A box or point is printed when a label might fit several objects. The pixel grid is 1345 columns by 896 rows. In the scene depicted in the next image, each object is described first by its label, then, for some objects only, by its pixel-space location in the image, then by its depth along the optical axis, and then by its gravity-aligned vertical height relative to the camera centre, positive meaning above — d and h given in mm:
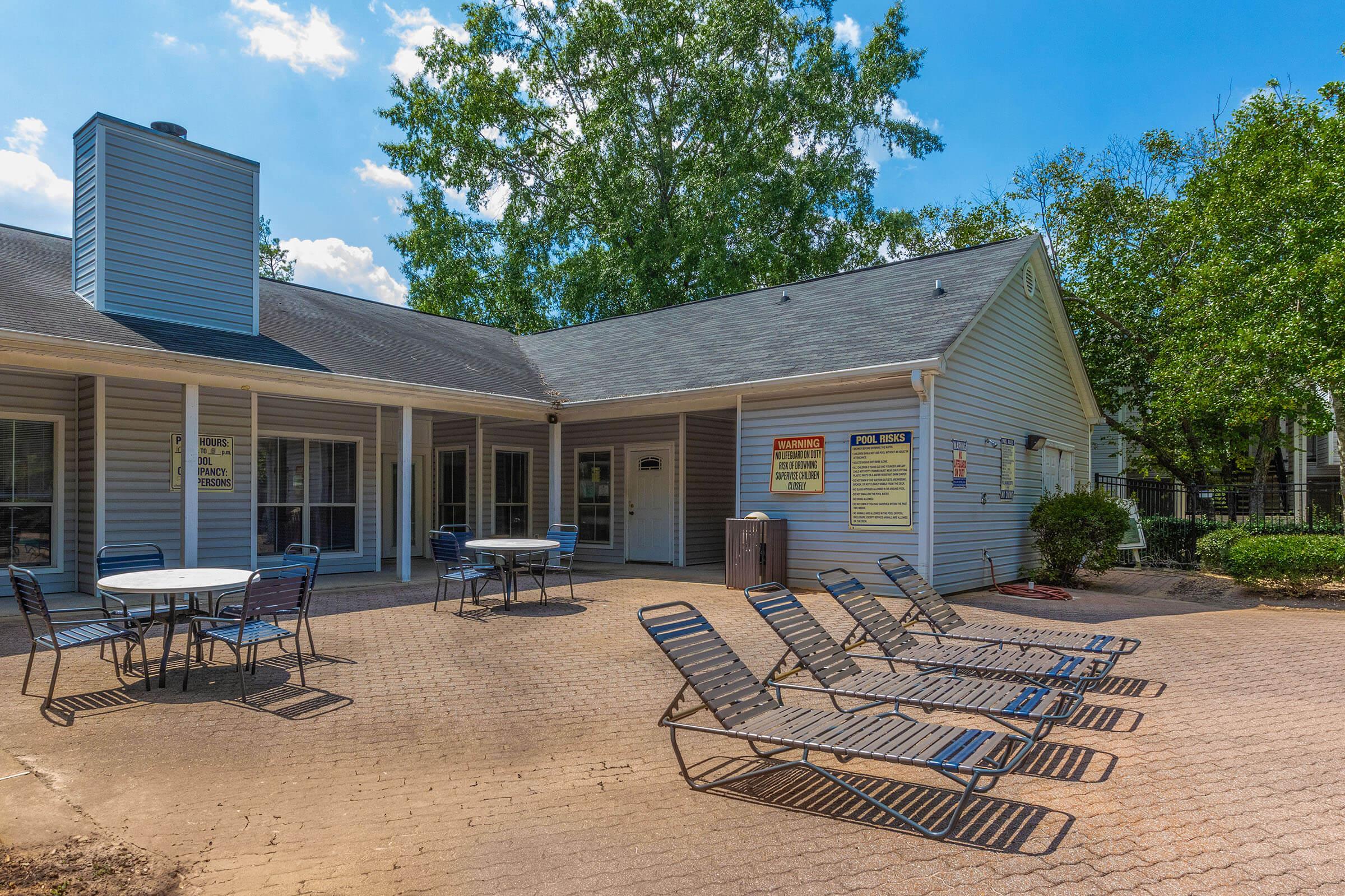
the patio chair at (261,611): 5840 -1040
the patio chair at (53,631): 5375 -1149
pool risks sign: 10469 -117
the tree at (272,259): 37969 +10446
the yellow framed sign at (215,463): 11305 +162
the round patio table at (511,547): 9680 -910
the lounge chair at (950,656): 5414 -1357
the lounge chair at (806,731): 3643 -1308
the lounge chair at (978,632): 6367 -1373
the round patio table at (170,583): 5812 -837
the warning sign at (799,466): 11219 +94
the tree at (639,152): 26672 +11444
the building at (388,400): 10281 +1093
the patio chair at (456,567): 9578 -1161
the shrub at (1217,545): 13570 -1292
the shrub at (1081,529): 12117 -888
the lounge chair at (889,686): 4465 -1316
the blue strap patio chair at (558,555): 10859 -1236
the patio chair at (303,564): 6742 -900
